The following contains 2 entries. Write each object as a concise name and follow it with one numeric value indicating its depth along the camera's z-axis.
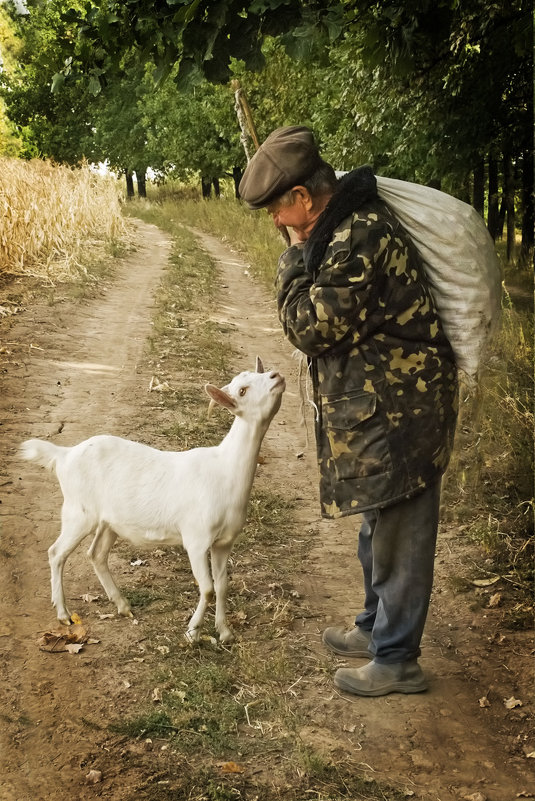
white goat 4.19
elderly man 3.51
